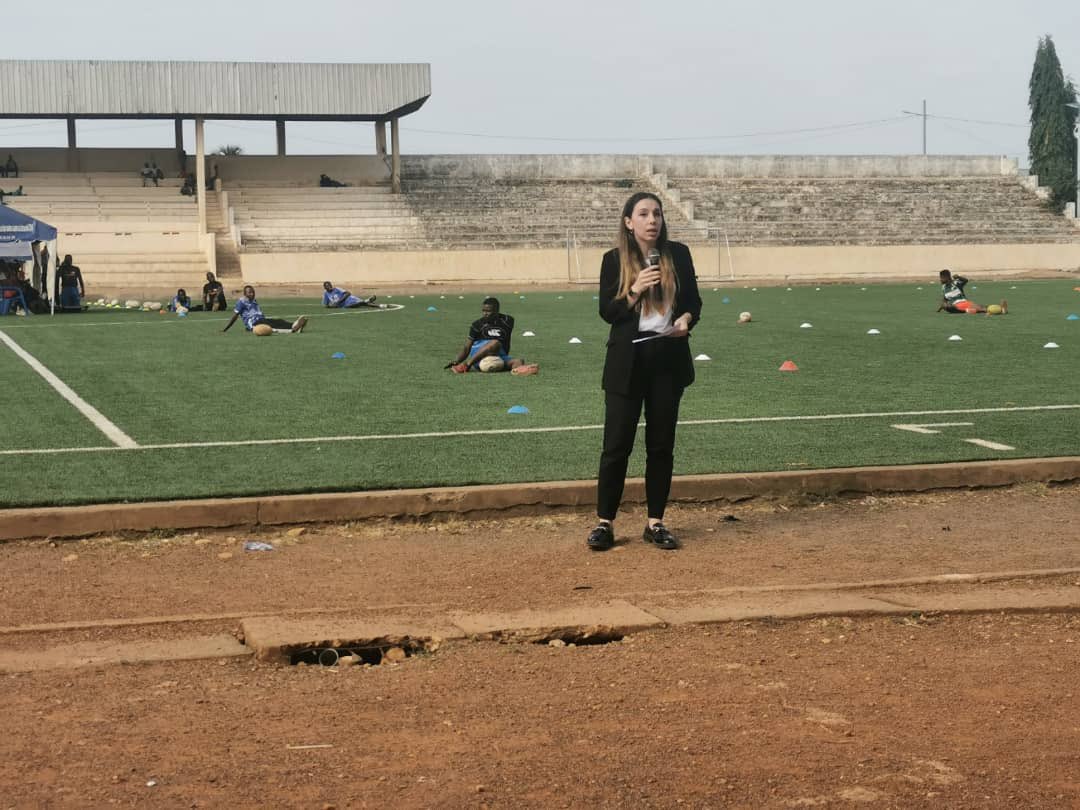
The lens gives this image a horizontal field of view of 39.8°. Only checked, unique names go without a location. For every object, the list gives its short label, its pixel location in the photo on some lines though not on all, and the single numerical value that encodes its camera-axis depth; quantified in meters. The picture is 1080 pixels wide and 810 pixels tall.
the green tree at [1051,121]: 77.94
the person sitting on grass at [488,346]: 16.98
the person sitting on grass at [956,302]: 28.72
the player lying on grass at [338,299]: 35.78
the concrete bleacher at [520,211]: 57.72
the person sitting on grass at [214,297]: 34.31
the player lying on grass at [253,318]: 25.41
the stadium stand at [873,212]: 61.22
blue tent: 32.91
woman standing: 7.88
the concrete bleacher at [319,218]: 55.41
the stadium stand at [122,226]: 50.09
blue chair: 33.75
